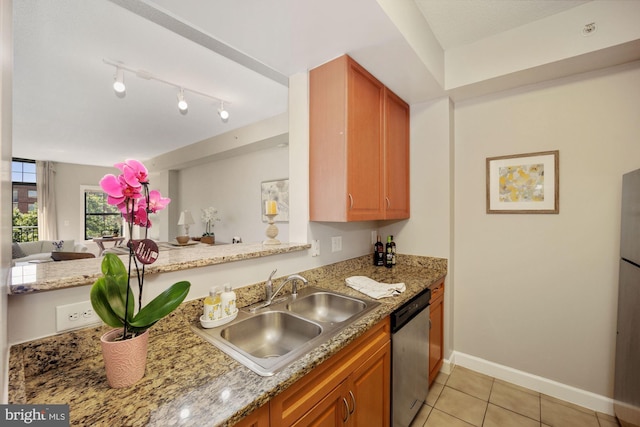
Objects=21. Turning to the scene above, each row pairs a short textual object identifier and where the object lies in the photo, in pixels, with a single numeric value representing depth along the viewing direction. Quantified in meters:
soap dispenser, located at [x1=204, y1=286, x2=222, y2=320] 1.19
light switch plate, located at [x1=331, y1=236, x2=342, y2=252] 2.06
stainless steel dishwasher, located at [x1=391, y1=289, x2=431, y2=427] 1.45
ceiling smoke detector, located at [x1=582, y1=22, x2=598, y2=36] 1.64
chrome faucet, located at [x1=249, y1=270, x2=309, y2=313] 1.43
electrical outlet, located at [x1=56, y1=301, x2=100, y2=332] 0.89
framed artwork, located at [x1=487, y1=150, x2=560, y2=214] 1.97
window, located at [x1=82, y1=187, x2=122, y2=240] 6.57
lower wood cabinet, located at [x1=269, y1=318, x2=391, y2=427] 0.90
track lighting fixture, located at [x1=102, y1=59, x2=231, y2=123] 2.30
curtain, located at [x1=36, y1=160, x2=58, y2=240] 5.88
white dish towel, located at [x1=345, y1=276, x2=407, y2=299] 1.59
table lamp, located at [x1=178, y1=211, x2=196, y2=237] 5.41
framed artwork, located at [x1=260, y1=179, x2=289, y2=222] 3.99
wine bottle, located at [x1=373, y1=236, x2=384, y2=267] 2.44
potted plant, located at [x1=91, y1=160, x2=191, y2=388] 0.76
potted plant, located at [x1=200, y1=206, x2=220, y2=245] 5.05
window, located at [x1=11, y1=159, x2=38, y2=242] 5.73
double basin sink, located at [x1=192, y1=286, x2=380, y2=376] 0.96
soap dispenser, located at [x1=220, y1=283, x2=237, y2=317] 1.23
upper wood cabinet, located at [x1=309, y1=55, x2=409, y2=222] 1.66
